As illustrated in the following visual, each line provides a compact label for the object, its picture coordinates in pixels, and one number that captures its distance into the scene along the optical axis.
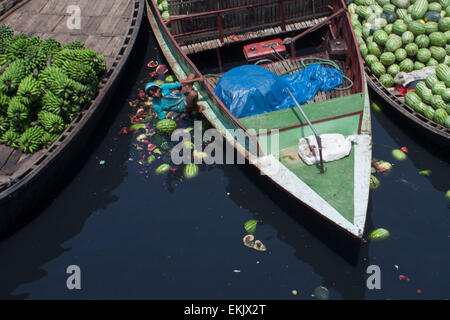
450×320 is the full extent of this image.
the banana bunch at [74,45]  14.46
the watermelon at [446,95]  11.98
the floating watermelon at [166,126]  13.79
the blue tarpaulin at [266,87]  11.98
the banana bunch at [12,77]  12.38
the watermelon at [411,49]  13.63
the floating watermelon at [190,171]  12.98
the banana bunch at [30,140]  12.11
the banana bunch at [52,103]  12.48
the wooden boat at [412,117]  11.97
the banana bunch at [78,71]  13.13
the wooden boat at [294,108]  10.02
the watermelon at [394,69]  13.83
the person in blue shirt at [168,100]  13.09
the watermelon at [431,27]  13.71
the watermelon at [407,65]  13.66
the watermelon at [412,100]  12.76
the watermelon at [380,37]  14.12
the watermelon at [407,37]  13.77
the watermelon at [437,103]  12.13
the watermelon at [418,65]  13.59
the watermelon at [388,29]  14.34
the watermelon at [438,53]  13.45
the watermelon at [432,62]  13.53
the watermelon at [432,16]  13.93
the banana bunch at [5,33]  15.20
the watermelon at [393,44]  13.84
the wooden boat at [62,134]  11.30
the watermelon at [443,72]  12.52
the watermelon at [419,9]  14.18
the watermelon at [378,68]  13.96
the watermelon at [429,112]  12.32
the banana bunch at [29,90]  12.28
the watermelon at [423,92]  12.55
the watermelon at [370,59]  14.16
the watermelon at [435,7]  14.11
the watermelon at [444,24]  13.54
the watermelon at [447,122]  11.84
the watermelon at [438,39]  13.48
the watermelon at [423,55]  13.54
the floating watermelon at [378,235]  10.89
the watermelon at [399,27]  14.01
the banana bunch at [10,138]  12.25
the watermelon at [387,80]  13.74
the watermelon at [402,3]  14.66
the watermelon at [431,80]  12.69
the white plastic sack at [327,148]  10.55
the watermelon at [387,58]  13.86
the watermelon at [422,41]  13.61
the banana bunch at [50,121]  12.34
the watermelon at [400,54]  13.75
